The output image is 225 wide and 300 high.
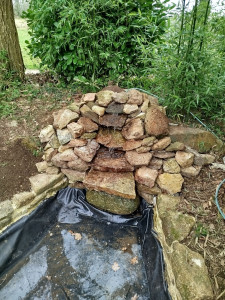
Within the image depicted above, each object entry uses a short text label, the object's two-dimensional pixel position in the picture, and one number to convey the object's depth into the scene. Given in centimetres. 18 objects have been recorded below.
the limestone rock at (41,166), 262
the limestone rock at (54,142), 270
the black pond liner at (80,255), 197
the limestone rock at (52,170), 265
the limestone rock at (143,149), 249
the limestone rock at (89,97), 266
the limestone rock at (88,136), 264
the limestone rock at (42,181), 247
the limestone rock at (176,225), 199
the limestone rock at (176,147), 247
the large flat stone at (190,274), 158
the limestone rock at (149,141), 246
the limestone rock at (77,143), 260
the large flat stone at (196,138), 251
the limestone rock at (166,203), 223
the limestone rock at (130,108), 253
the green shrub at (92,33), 279
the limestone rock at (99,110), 256
